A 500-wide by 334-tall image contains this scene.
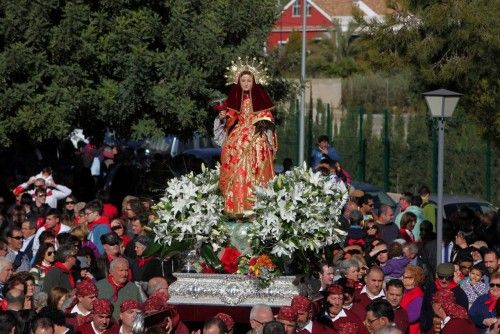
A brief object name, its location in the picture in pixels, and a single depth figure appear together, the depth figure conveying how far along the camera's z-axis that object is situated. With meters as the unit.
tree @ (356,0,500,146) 25.28
